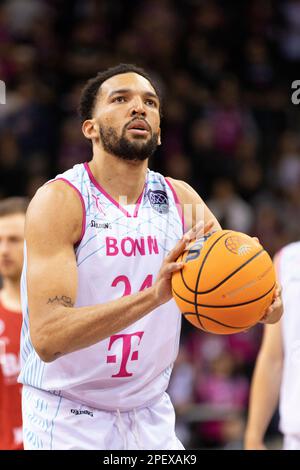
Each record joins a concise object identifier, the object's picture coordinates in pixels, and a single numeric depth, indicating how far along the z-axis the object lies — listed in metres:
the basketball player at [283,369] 10.03
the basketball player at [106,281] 7.76
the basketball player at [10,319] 10.80
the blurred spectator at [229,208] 20.31
